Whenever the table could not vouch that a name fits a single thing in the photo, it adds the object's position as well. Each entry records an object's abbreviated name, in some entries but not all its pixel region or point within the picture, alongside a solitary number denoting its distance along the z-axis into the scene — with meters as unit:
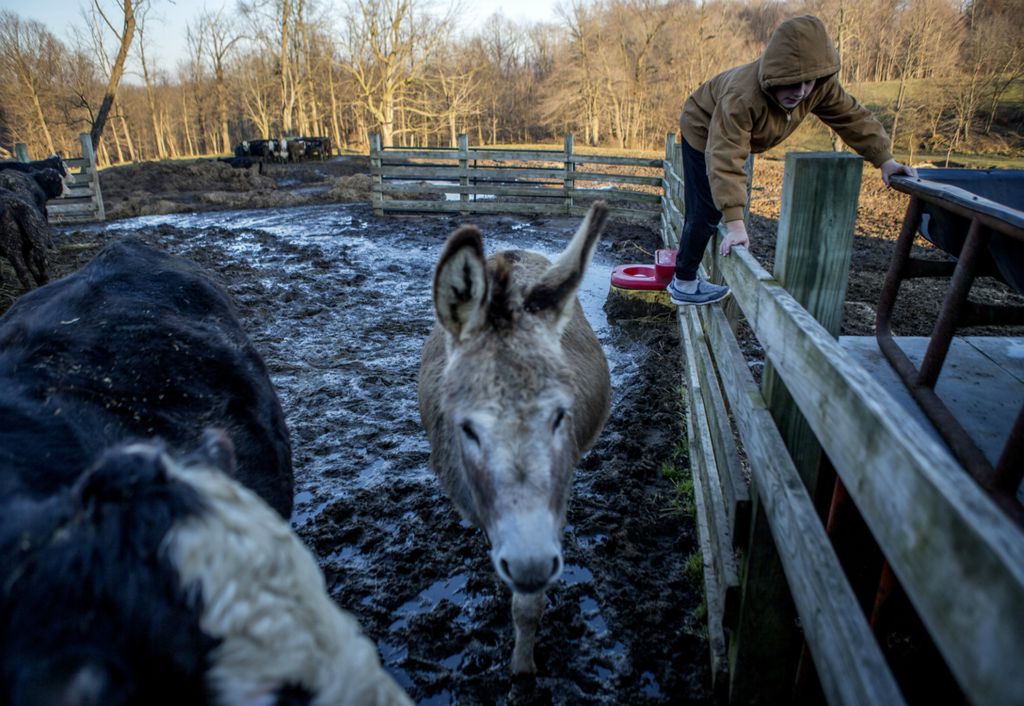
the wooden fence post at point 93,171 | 16.48
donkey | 2.05
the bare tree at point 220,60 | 44.78
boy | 3.31
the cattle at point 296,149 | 31.85
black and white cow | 0.93
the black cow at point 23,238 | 9.53
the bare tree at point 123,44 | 24.81
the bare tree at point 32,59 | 34.91
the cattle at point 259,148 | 30.47
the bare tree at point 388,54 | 36.59
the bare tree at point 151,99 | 44.59
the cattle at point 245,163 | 26.92
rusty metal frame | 1.93
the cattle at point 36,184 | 12.05
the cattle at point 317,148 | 32.97
